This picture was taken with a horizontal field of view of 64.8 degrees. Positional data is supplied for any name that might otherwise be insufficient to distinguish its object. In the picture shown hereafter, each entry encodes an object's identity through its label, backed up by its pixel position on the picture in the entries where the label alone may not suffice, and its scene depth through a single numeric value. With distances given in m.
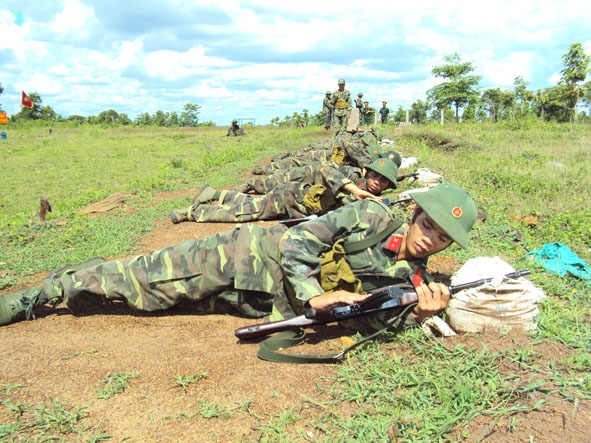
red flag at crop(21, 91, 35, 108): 32.91
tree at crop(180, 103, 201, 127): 42.74
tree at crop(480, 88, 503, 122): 36.25
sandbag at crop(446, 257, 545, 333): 2.79
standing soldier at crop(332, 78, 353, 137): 16.11
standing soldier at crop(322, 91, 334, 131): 16.31
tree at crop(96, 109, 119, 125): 36.85
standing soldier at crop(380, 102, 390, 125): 25.10
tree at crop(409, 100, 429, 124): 47.77
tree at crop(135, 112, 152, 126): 40.00
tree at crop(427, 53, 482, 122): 29.28
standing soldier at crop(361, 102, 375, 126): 21.95
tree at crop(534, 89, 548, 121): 28.83
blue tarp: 4.05
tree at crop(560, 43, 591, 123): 24.64
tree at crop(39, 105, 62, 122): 40.23
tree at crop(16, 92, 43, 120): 39.44
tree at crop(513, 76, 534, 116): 30.75
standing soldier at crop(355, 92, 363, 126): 20.16
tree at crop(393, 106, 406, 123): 51.50
